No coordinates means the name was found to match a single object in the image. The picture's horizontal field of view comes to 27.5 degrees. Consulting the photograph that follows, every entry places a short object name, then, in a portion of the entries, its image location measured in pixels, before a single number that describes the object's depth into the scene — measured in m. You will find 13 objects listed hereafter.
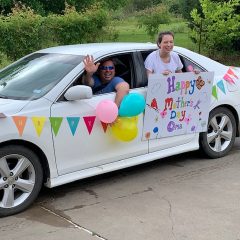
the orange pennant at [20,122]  4.52
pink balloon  5.04
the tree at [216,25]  14.43
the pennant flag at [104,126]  5.17
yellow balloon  5.27
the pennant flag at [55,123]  4.78
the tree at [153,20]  21.08
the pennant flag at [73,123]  4.90
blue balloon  5.22
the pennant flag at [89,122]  5.02
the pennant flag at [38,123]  4.65
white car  4.61
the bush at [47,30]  12.51
